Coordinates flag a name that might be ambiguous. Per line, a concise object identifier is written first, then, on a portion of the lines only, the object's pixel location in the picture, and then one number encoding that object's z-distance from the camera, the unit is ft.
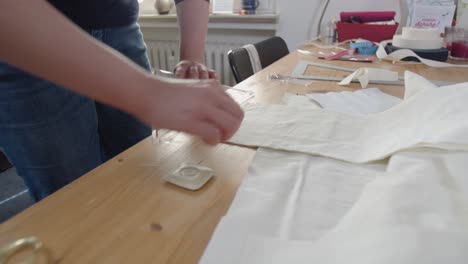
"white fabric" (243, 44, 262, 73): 3.94
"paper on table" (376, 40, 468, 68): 3.42
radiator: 7.32
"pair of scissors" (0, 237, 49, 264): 0.95
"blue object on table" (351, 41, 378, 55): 4.04
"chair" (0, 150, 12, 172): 5.36
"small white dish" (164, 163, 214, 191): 1.33
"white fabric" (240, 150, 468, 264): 0.77
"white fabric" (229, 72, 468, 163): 1.38
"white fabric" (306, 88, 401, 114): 2.15
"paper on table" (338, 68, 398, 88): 2.82
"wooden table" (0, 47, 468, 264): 1.00
